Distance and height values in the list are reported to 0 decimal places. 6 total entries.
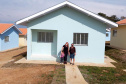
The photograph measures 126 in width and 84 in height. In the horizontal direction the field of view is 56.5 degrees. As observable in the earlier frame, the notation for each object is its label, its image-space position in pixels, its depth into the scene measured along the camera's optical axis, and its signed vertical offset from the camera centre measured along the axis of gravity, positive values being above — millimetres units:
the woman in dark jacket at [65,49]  8854 -872
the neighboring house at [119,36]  15250 +164
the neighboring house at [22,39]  26844 -375
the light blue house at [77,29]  9328 +689
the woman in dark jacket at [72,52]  8656 -1073
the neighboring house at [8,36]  18141 +229
